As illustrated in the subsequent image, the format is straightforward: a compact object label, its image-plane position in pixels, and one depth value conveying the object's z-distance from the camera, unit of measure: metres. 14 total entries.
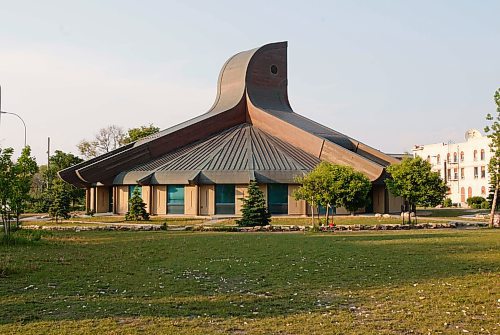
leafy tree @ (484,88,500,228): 30.05
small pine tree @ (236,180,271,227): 31.88
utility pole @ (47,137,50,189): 61.20
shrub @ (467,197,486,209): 68.82
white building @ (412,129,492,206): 78.62
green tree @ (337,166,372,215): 31.58
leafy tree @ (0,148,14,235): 19.44
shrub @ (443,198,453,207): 76.72
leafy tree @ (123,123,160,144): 75.56
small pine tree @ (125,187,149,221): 39.84
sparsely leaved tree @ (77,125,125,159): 84.19
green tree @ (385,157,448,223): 34.78
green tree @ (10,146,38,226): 19.73
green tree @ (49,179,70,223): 40.72
